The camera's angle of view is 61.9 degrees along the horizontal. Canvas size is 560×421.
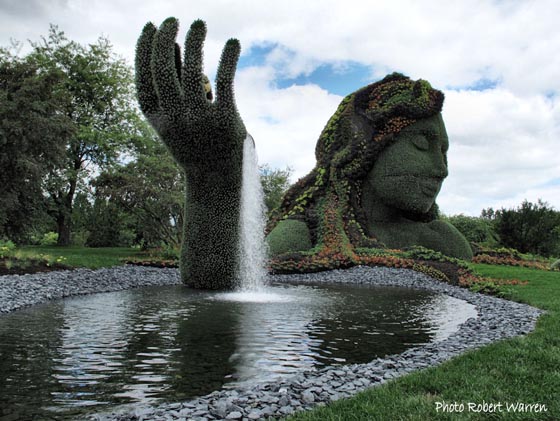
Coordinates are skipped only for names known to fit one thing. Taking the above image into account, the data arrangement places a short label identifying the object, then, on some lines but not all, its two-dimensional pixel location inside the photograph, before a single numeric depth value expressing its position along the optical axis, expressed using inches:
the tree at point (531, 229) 891.4
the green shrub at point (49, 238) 1432.2
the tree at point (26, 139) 681.2
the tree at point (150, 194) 804.0
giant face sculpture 652.7
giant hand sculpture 314.3
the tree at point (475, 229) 1126.4
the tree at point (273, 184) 1220.5
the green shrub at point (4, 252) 477.7
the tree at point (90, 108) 1000.2
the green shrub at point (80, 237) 1461.6
